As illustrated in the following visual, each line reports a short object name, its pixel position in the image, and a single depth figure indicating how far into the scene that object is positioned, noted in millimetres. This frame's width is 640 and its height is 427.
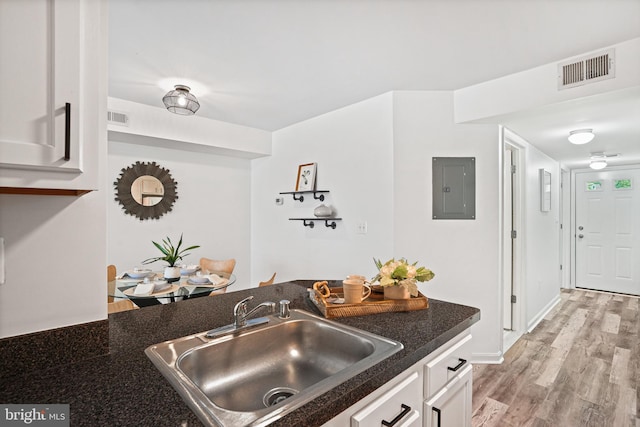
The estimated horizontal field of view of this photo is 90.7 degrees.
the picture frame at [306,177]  3424
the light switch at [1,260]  820
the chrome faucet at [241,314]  1208
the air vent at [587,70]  2008
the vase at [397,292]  1448
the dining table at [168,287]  2248
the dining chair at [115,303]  2002
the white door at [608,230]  4895
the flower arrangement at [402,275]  1427
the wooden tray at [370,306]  1359
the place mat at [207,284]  2549
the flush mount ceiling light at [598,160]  4324
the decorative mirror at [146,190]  3408
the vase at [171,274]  2694
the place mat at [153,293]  2205
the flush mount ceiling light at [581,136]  3031
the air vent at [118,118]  2938
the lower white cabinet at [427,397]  878
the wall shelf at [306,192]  3363
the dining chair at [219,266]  3502
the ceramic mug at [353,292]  1419
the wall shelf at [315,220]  3264
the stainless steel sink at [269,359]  950
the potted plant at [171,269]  2699
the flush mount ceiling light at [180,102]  2468
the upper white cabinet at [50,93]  673
